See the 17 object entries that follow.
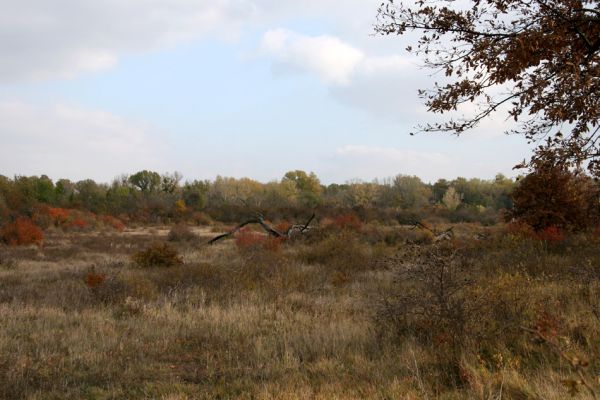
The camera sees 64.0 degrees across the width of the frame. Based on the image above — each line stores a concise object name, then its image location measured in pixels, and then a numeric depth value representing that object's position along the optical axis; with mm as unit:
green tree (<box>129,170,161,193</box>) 84875
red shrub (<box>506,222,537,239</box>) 16641
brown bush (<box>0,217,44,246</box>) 22969
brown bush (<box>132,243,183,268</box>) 14562
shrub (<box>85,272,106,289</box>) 10281
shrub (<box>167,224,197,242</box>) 26188
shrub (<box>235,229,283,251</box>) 18234
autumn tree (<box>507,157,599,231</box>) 14602
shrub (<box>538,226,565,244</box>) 15289
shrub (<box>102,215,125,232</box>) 39012
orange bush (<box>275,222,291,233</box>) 26091
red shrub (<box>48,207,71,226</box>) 36022
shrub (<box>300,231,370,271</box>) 14625
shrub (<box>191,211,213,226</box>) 46188
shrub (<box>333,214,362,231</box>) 25722
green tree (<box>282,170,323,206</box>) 99438
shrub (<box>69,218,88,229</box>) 35719
